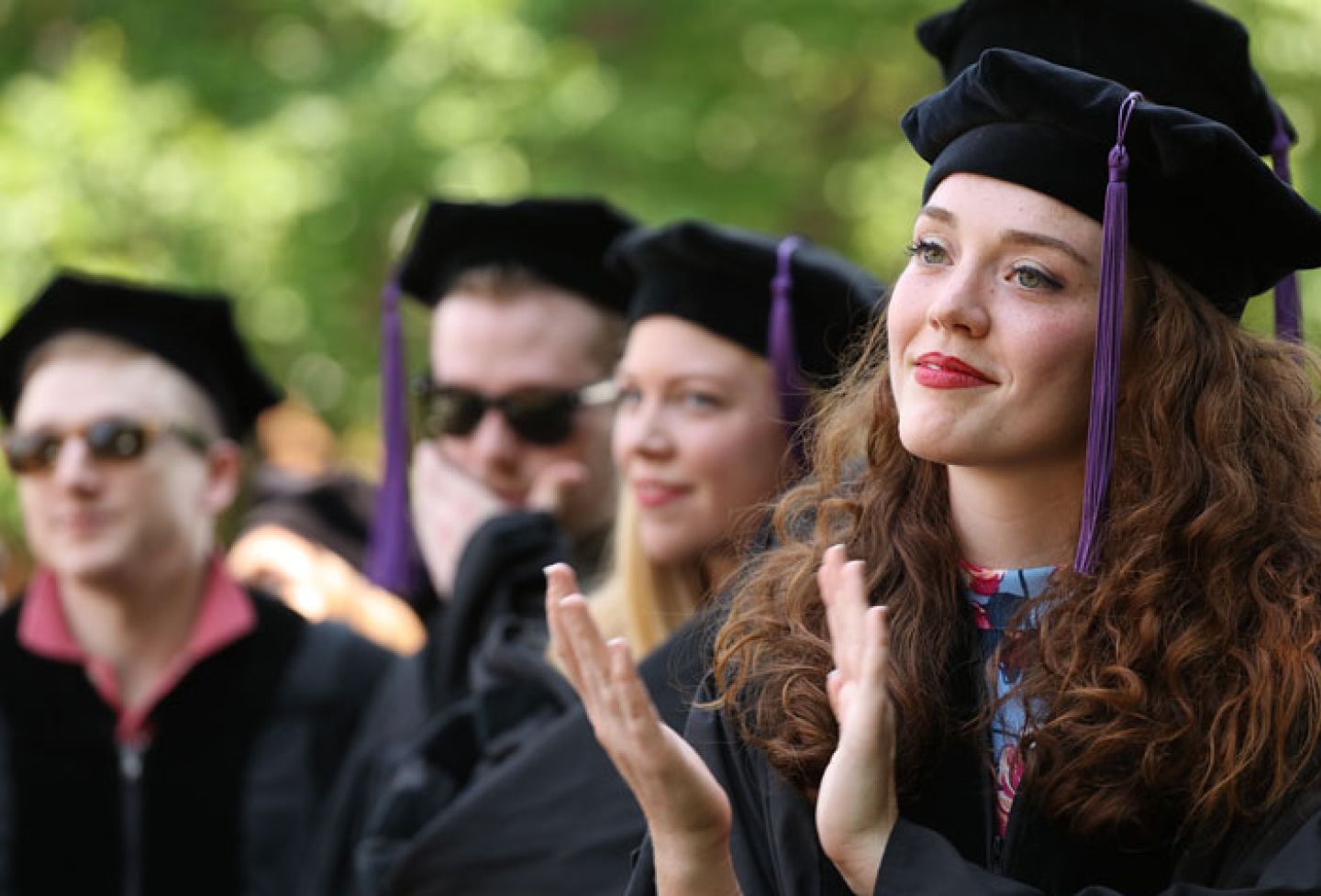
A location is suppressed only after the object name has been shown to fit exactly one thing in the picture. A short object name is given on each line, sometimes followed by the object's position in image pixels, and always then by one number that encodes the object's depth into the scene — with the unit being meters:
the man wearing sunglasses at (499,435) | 10.52
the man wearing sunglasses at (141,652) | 10.67
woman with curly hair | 5.61
